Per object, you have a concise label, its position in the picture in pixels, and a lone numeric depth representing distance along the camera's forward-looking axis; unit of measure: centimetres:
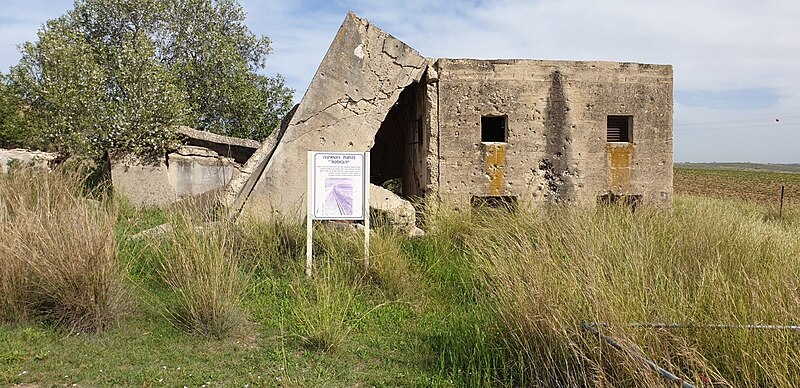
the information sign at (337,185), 547
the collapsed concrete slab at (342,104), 739
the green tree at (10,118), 1491
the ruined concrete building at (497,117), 758
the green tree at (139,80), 1109
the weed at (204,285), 422
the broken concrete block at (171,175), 1073
